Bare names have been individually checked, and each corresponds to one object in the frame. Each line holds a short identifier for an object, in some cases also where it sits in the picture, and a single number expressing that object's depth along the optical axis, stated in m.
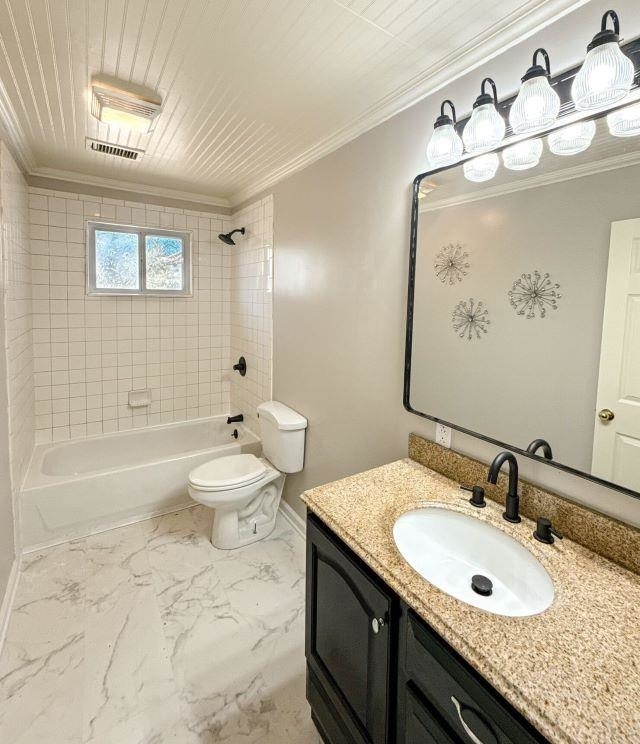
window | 2.92
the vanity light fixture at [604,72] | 0.86
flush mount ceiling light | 1.56
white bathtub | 2.25
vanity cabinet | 0.71
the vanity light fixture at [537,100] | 0.98
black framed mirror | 0.96
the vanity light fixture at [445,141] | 1.26
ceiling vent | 2.17
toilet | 2.18
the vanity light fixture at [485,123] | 1.12
